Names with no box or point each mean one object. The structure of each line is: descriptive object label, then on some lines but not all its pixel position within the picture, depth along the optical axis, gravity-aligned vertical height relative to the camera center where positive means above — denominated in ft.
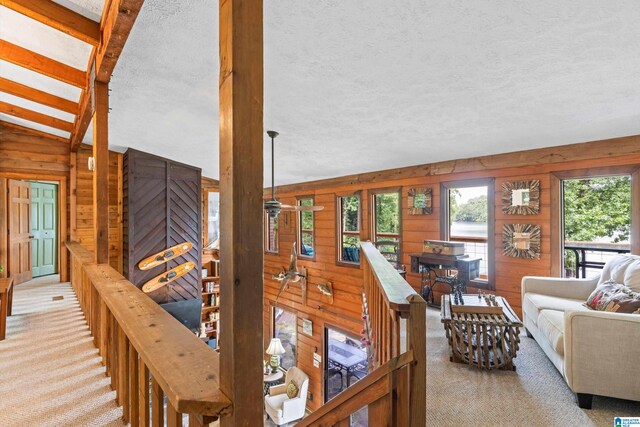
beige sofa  6.61 -2.97
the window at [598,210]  16.08 +0.18
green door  21.03 -0.82
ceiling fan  12.98 +0.35
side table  22.77 -11.75
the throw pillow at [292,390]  20.25 -11.04
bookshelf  28.30 -7.97
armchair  19.31 -11.62
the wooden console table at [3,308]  9.08 -2.60
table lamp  23.58 -10.01
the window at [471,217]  14.40 -0.14
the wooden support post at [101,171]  9.64 +1.35
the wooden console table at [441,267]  12.99 -2.38
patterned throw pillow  7.34 -2.10
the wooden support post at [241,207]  2.96 +0.07
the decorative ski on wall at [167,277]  19.27 -3.84
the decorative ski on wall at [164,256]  19.13 -2.50
